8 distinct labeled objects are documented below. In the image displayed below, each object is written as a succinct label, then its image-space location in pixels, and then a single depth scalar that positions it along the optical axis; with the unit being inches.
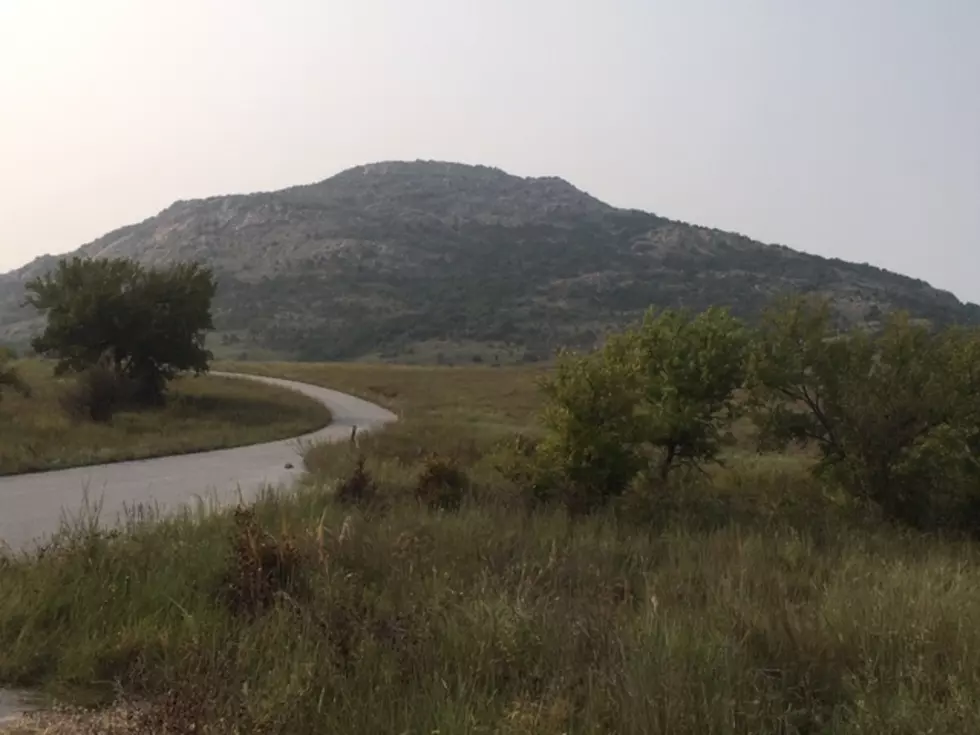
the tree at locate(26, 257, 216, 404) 1346.0
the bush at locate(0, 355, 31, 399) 1083.3
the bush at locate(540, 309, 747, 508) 595.2
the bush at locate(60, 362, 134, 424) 1154.3
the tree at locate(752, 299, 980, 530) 619.5
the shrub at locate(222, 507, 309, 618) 250.8
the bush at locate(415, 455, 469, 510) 521.3
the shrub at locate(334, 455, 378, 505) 498.9
